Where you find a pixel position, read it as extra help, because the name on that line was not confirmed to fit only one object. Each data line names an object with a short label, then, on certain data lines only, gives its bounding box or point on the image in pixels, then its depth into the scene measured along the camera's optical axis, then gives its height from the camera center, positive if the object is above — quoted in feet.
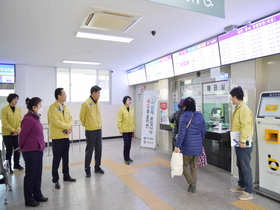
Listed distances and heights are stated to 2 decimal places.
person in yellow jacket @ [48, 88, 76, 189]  10.45 -1.30
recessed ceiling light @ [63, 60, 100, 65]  20.27 +4.44
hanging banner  5.92 +3.06
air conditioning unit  9.32 +4.27
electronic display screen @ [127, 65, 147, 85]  22.35 +3.43
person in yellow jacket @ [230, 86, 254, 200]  9.27 -1.54
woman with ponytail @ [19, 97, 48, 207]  8.52 -1.77
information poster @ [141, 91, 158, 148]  19.25 -1.53
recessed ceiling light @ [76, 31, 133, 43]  12.62 +4.44
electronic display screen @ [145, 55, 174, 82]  17.54 +3.35
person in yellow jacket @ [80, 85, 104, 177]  12.10 -1.02
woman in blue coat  9.62 -1.60
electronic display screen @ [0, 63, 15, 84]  20.54 +3.32
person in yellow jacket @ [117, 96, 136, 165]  14.49 -1.49
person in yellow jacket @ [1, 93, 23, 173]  13.11 -1.37
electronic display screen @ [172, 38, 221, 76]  13.11 +3.33
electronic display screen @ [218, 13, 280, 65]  9.73 +3.36
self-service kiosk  9.18 -1.93
